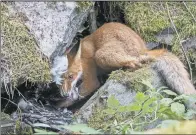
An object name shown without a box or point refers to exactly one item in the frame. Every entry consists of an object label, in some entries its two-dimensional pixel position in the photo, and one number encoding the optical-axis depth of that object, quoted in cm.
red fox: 1360
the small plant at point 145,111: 892
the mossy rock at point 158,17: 1504
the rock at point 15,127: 1112
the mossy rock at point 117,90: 1199
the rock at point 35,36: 1178
